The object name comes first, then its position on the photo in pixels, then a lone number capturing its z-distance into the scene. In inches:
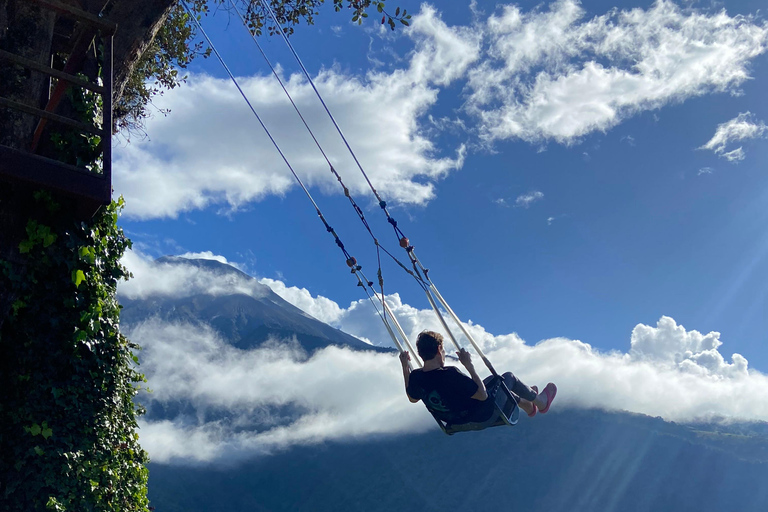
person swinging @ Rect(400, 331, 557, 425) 318.0
